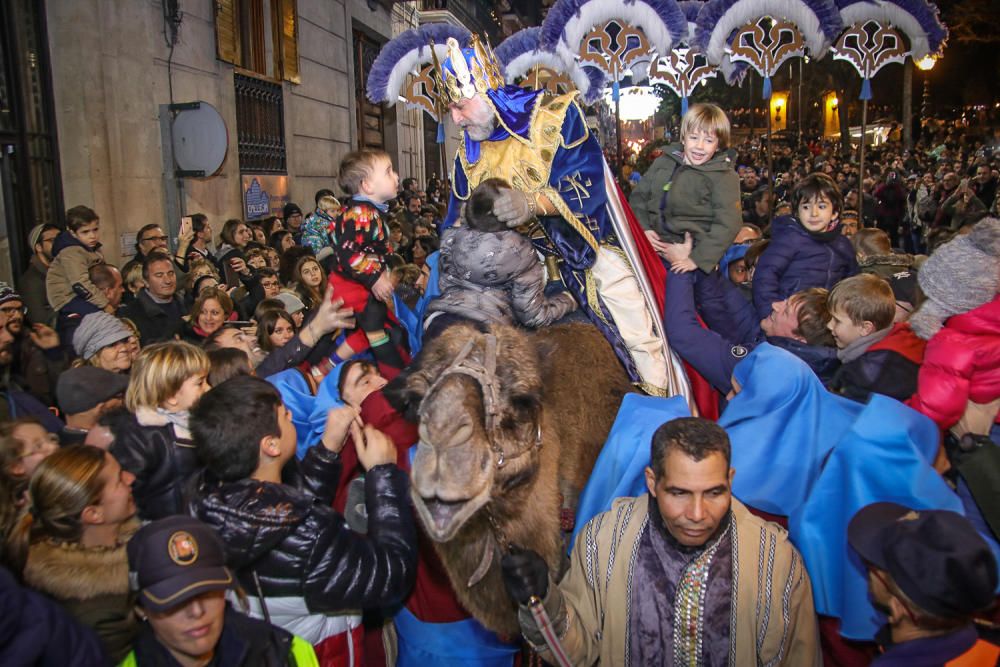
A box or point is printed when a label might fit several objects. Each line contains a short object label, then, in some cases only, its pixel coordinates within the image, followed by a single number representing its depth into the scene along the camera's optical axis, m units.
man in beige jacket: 2.34
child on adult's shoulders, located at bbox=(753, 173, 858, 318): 5.43
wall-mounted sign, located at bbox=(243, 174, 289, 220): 13.21
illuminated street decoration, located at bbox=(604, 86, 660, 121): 24.39
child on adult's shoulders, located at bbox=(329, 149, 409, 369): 4.68
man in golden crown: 3.94
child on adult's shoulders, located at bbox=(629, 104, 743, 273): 4.91
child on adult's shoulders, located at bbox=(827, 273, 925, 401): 3.40
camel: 2.26
